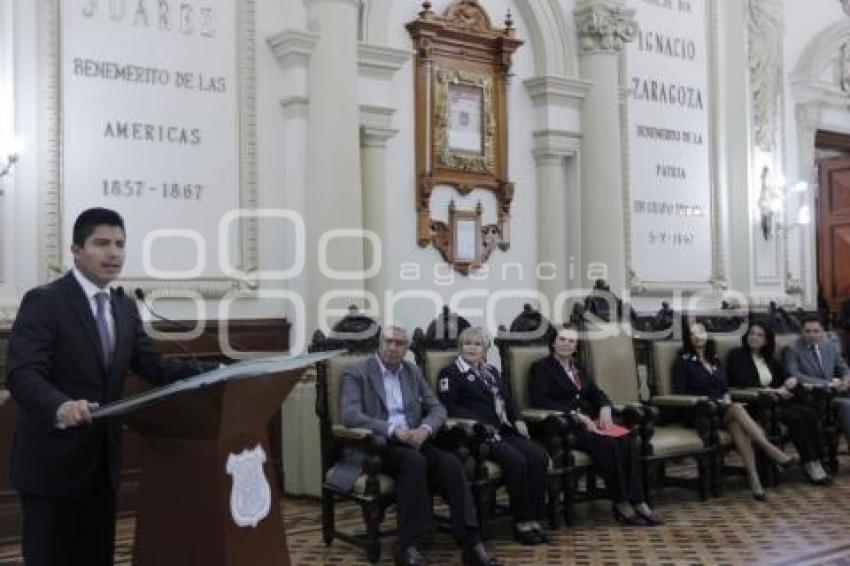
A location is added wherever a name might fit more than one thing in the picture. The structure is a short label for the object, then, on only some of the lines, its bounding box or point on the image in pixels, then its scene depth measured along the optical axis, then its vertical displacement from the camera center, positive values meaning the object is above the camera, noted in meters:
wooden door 10.66 +0.73
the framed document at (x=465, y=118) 7.47 +1.37
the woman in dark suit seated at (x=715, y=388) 6.50 -0.55
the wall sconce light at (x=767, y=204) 9.62 +0.92
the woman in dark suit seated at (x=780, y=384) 6.88 -0.57
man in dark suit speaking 2.71 -0.21
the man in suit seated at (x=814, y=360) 7.38 -0.43
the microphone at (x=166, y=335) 2.97 -0.09
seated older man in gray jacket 4.80 -0.62
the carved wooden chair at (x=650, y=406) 6.13 -0.63
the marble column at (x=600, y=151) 8.13 +1.21
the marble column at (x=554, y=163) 7.95 +1.10
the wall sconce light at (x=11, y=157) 5.31 +0.80
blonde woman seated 5.29 -0.62
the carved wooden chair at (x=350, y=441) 4.87 -0.64
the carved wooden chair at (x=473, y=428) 5.20 -0.62
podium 2.69 -0.44
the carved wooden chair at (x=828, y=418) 7.18 -0.82
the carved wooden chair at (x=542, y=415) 5.67 -0.61
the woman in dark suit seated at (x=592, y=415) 5.73 -0.63
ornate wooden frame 7.29 +1.45
